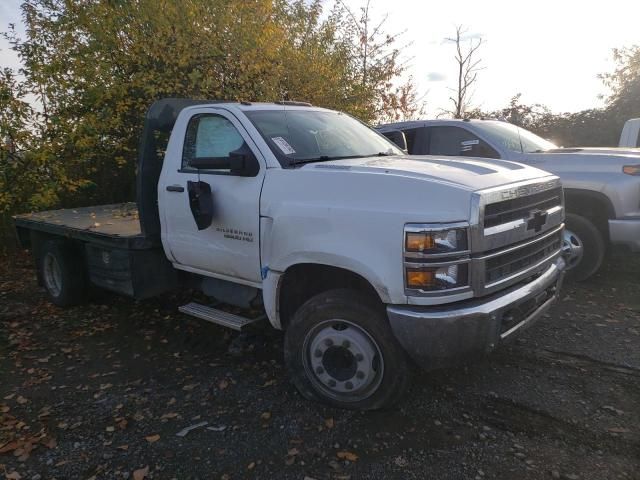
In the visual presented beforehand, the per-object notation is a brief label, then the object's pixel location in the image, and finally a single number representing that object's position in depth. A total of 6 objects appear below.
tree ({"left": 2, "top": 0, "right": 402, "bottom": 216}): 7.27
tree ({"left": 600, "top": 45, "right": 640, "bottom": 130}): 17.34
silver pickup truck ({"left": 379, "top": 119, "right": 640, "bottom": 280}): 5.35
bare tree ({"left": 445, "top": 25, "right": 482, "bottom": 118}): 17.41
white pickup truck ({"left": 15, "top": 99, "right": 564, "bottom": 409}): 2.81
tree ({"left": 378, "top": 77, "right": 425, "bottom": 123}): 12.12
